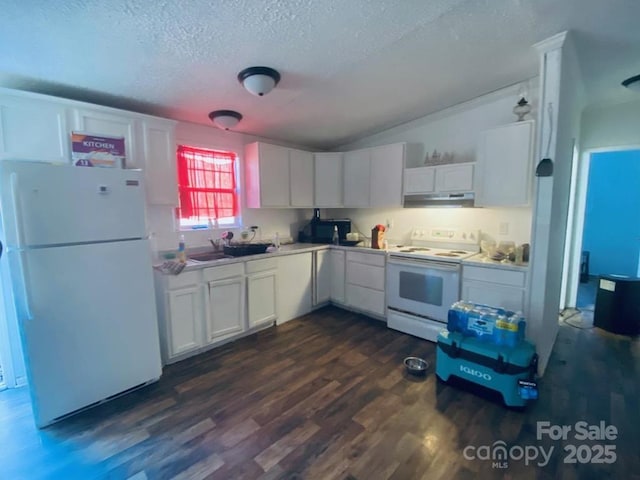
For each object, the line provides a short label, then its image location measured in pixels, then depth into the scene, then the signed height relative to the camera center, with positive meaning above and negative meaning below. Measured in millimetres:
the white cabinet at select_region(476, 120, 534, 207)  2521 +406
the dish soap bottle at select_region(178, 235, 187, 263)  2799 -398
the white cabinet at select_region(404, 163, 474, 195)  2977 +346
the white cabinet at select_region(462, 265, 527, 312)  2459 -690
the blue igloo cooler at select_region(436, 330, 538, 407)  1992 -1130
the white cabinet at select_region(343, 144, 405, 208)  3561 +451
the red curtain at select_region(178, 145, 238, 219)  3188 +338
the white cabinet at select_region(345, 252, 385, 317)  3518 -905
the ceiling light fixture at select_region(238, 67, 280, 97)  2193 +1017
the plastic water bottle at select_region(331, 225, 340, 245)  4089 -370
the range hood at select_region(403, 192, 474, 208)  3020 +117
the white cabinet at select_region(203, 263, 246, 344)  2857 -922
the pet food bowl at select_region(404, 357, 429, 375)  2471 -1364
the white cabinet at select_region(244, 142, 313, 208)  3582 +469
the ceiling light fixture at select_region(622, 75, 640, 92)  2663 +1181
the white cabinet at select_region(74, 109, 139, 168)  2330 +726
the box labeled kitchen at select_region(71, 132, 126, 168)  2242 +500
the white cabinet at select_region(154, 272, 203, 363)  2600 -929
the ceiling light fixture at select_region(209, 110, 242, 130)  2891 +942
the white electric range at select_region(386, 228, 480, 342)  2906 -732
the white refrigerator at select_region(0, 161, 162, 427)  1787 -456
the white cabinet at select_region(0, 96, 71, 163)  2064 +619
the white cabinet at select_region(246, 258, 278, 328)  3191 -904
